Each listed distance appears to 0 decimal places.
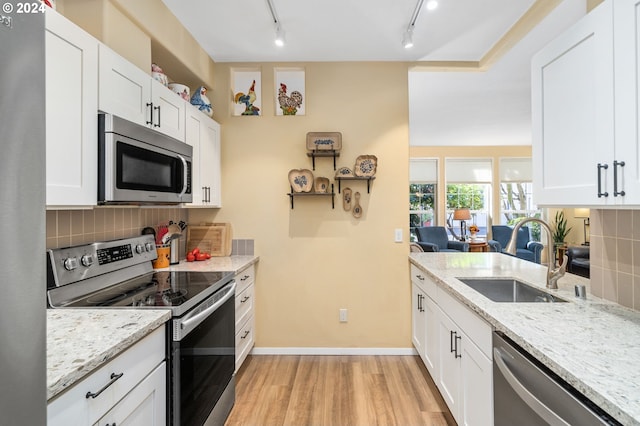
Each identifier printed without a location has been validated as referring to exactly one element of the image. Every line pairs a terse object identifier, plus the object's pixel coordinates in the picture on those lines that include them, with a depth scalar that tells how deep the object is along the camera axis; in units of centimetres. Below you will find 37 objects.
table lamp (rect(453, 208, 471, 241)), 720
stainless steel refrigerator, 50
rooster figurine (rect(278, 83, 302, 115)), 295
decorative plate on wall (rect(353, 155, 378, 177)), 285
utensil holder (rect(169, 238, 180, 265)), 246
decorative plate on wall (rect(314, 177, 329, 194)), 289
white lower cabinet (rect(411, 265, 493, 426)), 142
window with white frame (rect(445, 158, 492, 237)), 757
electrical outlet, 293
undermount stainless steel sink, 199
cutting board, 286
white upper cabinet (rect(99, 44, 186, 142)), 152
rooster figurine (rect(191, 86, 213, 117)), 262
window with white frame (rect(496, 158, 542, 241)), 758
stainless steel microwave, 147
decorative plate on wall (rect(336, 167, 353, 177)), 283
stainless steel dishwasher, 87
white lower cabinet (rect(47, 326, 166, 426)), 89
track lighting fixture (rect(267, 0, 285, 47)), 213
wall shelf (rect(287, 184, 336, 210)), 284
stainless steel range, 143
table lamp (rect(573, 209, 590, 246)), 705
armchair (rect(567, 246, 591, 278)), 479
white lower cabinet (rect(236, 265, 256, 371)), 243
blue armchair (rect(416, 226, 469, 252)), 654
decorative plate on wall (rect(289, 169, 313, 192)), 286
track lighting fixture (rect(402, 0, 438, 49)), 195
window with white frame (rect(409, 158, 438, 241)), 760
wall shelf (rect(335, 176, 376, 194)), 282
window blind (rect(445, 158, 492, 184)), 757
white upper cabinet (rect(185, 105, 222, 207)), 240
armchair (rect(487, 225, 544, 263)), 622
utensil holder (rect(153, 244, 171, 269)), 231
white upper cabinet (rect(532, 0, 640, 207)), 104
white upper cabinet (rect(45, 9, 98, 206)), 122
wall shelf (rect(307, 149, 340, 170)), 286
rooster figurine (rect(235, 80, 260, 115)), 297
